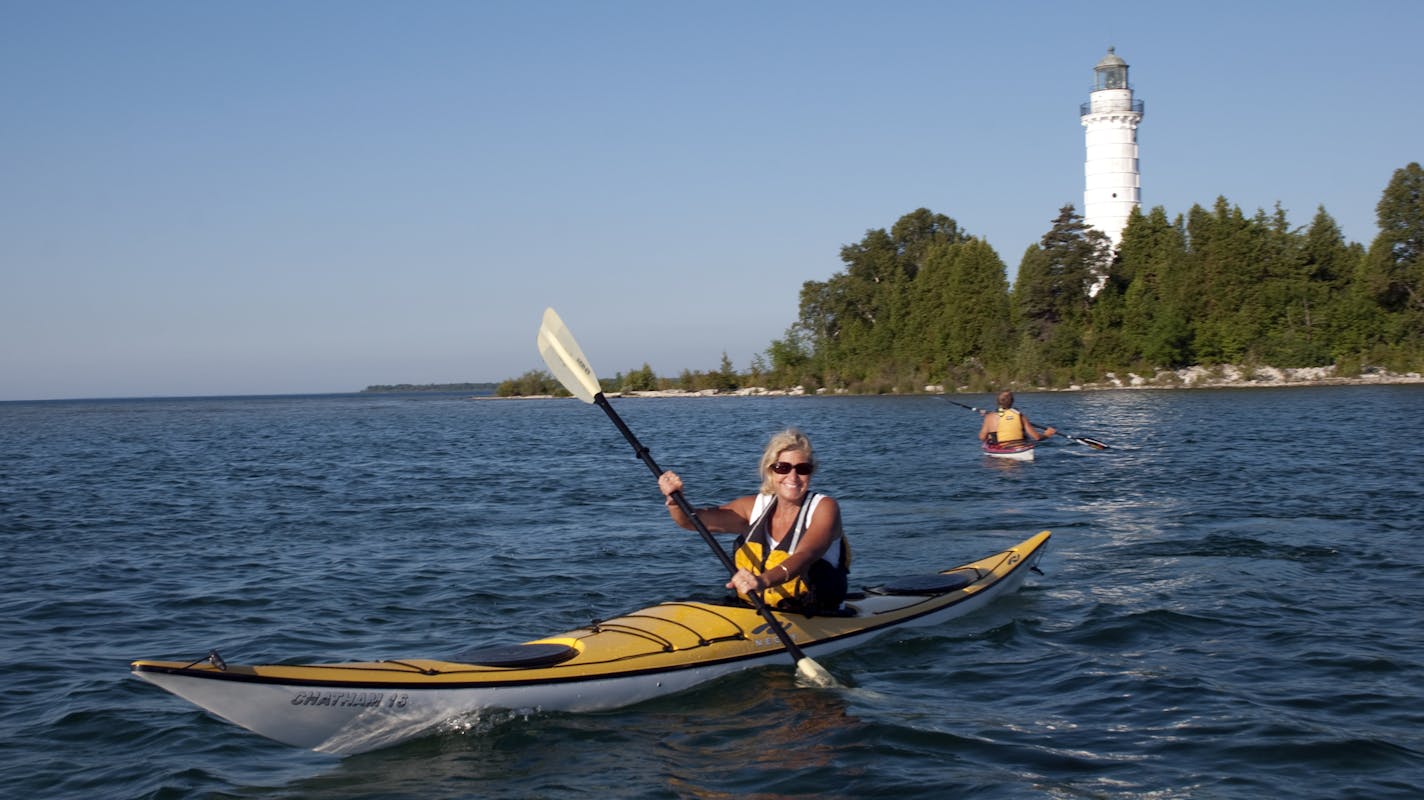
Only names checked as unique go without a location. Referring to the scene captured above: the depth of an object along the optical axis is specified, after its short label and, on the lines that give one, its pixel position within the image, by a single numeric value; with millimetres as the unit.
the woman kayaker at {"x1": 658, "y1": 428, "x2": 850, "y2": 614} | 6410
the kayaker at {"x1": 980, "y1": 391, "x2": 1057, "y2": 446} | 18938
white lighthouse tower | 56625
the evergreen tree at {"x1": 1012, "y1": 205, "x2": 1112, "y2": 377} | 57500
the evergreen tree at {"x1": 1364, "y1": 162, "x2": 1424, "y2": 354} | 49750
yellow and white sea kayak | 4809
